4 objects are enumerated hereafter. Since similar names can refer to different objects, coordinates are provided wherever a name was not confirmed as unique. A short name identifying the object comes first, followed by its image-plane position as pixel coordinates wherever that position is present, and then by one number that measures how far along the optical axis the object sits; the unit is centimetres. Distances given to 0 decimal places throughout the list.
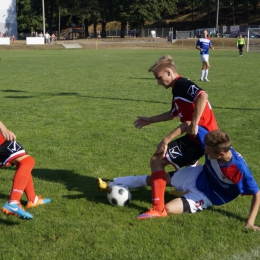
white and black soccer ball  498
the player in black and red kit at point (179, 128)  461
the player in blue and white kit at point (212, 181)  422
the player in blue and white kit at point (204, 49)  1759
